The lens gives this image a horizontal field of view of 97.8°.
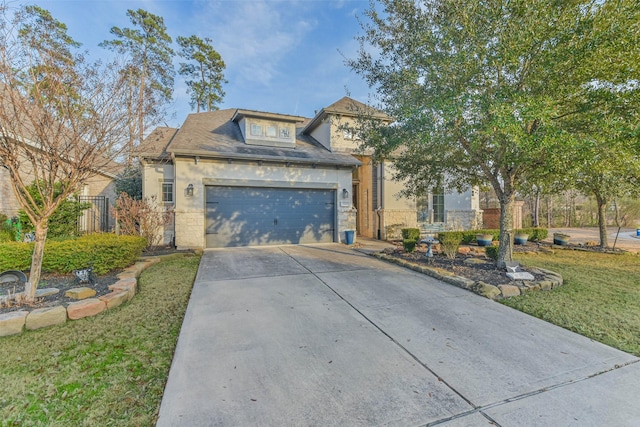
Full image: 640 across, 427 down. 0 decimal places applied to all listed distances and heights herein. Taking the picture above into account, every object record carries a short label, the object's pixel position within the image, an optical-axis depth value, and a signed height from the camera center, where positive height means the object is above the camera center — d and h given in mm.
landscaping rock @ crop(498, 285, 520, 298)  4770 -1339
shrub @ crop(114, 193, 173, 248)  8328 -6
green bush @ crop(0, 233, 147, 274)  5129 -665
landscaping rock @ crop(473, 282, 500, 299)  4688 -1320
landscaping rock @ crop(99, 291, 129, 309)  4125 -1196
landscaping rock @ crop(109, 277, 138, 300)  4551 -1126
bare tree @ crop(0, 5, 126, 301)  3809 +1585
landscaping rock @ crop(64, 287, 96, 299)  4227 -1125
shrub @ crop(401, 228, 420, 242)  10958 -741
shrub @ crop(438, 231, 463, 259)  7418 -860
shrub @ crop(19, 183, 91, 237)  6945 +3
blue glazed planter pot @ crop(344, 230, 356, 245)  11086 -822
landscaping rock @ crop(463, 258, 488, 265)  6775 -1183
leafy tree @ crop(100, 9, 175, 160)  16500 +10890
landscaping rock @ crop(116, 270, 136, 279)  5309 -1090
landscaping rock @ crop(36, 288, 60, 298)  4223 -1111
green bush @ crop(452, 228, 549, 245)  11004 -859
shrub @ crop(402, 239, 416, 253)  8120 -895
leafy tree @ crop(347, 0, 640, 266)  4156 +2369
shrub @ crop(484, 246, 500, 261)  7010 -1000
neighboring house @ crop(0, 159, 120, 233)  8156 +564
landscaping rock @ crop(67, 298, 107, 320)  3772 -1230
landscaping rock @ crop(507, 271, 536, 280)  5285 -1209
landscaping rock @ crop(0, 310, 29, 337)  3338 -1233
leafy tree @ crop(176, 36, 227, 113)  20172 +10849
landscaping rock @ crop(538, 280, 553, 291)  5070 -1330
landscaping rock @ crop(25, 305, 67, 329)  3492 -1240
